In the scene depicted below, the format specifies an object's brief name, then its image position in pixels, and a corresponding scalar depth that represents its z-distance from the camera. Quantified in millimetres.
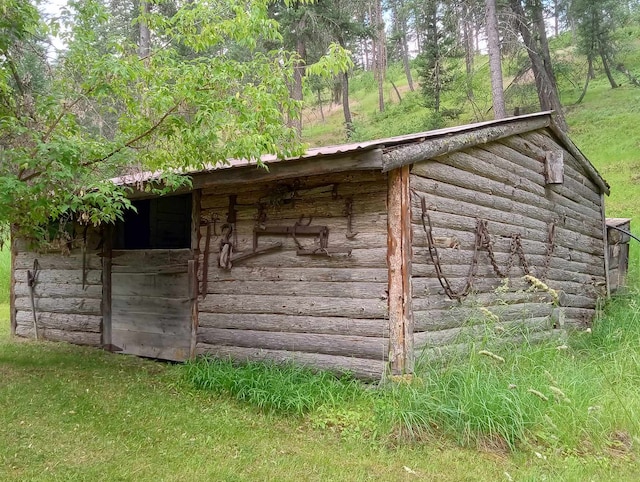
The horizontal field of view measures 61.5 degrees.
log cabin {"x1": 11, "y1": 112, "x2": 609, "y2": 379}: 5586
